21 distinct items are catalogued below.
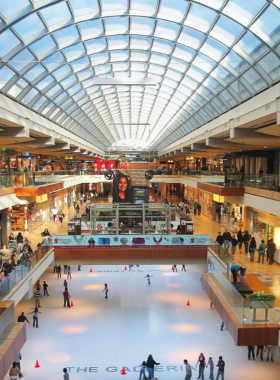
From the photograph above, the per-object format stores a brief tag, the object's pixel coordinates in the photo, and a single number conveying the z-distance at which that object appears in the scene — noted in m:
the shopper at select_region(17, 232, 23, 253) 25.43
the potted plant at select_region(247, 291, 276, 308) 12.28
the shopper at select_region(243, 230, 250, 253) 23.56
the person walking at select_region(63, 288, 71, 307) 23.47
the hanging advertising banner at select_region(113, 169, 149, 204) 28.83
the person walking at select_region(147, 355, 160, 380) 15.22
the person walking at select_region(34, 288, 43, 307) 22.86
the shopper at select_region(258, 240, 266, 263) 20.91
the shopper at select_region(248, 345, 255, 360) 16.89
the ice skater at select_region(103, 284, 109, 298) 25.68
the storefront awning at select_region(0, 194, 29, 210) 22.12
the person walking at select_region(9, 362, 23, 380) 14.36
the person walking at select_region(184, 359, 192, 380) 15.06
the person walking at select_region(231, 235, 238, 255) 23.14
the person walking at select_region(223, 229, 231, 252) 23.29
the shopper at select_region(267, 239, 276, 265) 20.92
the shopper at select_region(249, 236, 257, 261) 21.34
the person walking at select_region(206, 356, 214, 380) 15.65
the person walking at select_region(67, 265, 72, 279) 30.20
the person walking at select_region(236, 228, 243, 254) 24.01
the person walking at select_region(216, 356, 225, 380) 15.27
